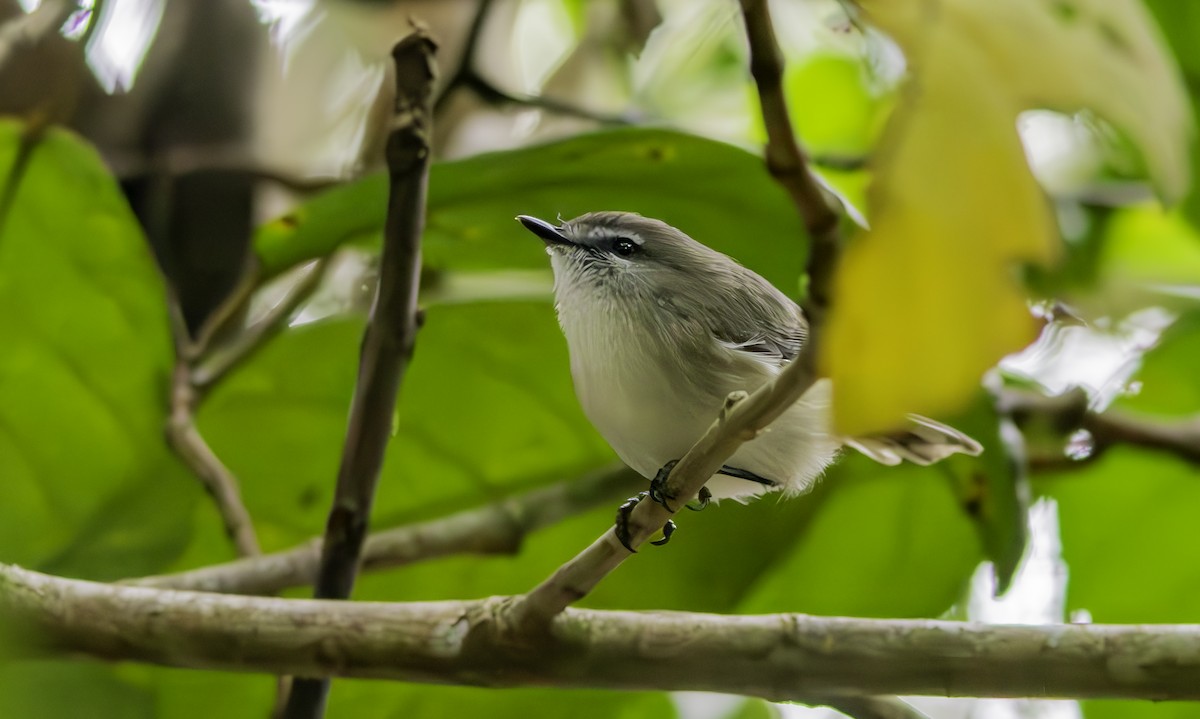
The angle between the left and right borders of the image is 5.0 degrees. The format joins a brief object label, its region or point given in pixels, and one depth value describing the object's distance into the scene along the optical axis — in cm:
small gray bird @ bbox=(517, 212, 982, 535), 208
